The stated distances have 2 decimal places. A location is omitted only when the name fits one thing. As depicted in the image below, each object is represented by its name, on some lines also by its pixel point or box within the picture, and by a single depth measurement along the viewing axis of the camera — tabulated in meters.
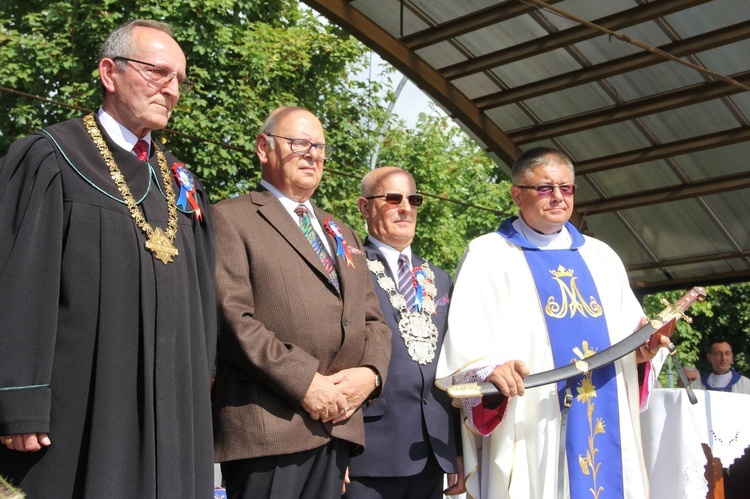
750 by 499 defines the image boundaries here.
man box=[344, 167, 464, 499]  4.46
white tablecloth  5.34
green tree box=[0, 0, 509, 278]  13.63
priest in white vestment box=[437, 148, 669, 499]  4.69
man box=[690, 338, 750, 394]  10.98
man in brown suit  3.87
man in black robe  3.01
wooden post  5.85
